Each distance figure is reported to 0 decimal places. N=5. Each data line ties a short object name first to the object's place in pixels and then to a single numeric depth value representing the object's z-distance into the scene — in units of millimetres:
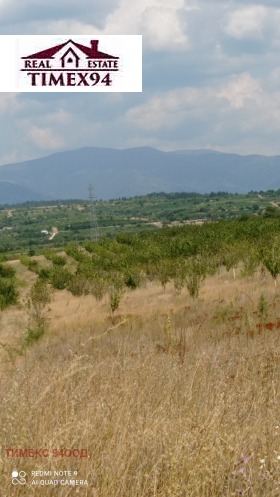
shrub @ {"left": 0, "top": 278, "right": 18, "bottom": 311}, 39816
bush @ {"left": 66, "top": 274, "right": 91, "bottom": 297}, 41000
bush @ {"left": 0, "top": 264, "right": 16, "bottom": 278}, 58938
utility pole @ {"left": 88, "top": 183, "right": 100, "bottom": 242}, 106075
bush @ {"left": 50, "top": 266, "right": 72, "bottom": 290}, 47469
